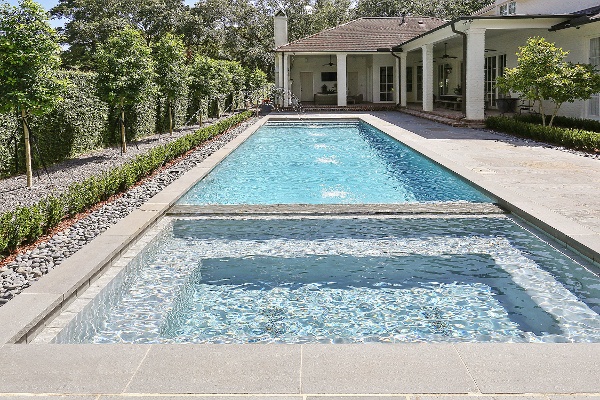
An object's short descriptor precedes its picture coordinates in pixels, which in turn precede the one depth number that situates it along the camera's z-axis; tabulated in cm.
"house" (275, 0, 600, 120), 1933
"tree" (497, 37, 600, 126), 1576
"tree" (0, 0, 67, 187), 989
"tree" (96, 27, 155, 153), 1402
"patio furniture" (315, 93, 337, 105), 3328
